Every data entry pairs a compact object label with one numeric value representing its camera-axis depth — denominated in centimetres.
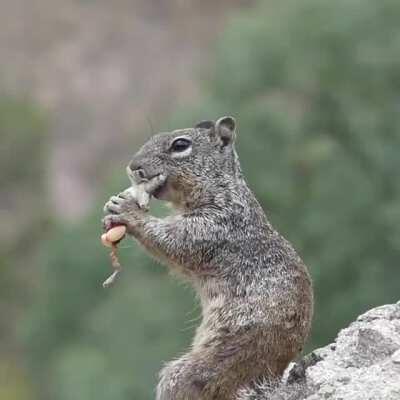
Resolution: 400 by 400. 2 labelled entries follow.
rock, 1266
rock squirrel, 1371
